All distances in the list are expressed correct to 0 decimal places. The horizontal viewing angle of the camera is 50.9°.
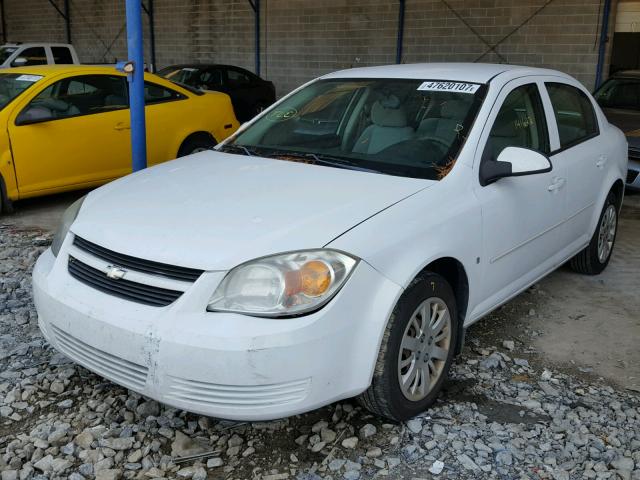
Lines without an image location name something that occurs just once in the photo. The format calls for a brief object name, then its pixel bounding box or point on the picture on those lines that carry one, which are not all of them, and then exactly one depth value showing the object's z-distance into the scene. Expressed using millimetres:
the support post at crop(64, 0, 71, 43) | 22078
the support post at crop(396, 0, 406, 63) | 14133
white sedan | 2473
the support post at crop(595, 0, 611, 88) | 11680
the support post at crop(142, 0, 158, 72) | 19516
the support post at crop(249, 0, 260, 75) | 16884
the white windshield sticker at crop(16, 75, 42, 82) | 6605
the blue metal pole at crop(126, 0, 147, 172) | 5211
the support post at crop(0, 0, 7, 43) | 24719
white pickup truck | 13443
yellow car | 6332
